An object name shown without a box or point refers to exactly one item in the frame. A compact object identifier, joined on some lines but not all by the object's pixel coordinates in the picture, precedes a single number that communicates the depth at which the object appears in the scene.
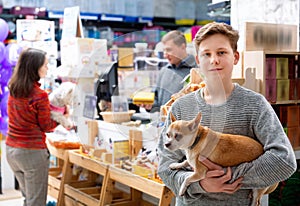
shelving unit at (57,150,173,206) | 2.56
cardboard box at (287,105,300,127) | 2.68
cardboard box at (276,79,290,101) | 2.60
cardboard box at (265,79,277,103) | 2.52
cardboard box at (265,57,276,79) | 2.53
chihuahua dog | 1.32
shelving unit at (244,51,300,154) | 2.47
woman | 3.01
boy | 1.37
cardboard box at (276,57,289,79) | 2.60
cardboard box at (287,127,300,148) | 2.70
